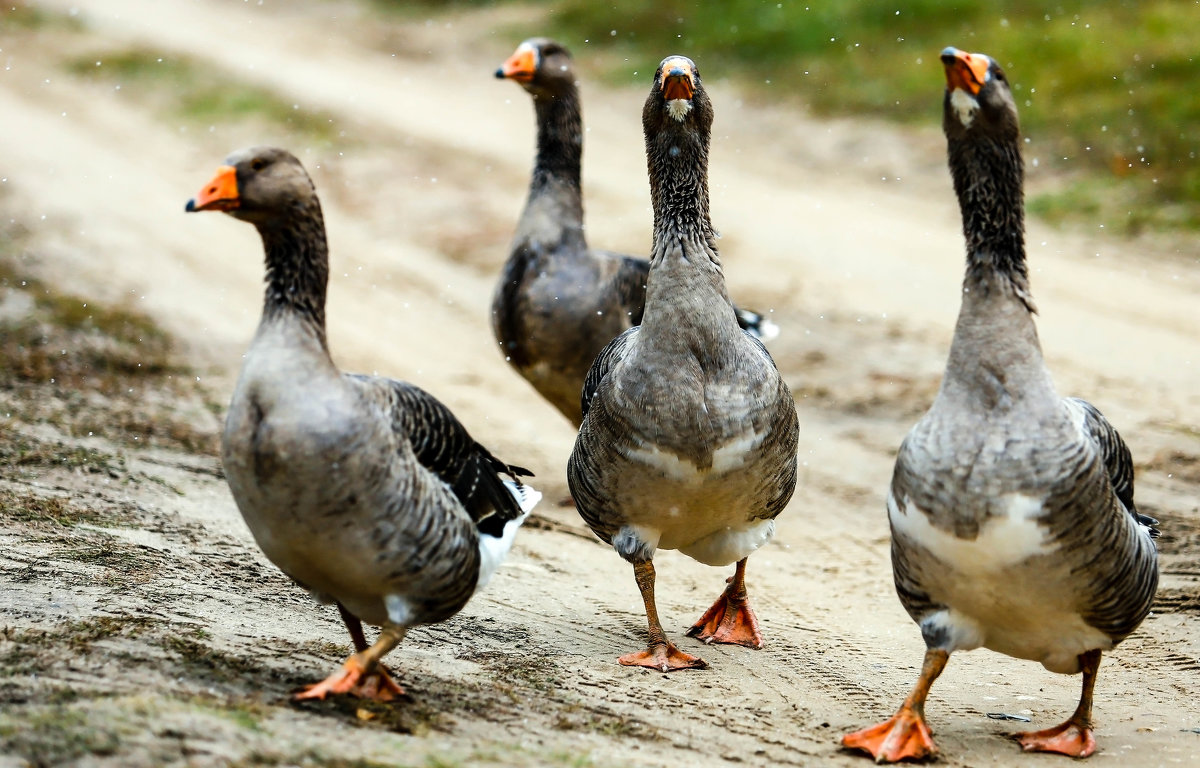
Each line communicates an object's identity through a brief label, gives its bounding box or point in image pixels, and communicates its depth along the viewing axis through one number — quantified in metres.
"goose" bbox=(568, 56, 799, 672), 11.81
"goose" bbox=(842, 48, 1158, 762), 9.48
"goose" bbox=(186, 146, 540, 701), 9.17
